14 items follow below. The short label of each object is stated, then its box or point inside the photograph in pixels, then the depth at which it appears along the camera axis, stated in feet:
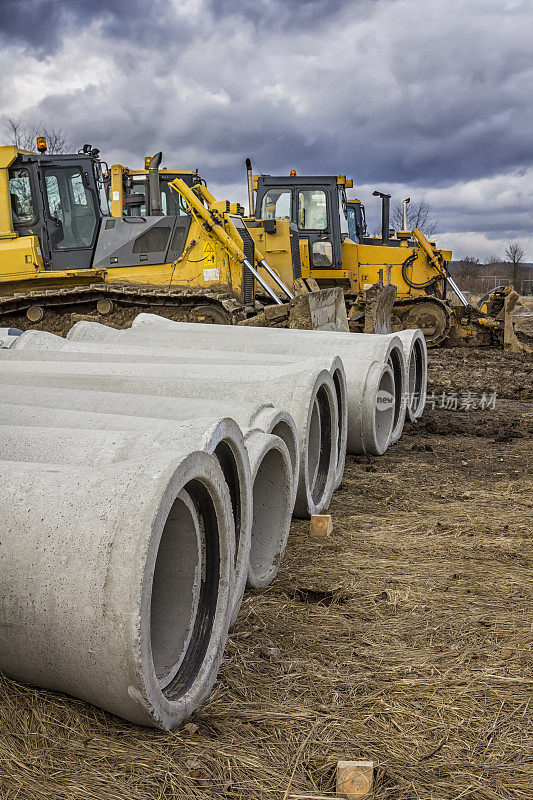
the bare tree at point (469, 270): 212.02
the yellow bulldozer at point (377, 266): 53.52
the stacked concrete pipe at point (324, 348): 20.53
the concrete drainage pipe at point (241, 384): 15.62
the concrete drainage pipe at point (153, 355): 18.84
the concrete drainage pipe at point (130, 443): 9.43
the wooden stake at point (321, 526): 15.60
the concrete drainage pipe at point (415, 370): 26.68
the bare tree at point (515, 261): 165.27
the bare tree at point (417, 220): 177.84
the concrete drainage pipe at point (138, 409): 12.31
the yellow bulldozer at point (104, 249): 41.19
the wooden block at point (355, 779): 7.68
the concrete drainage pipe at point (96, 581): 7.53
